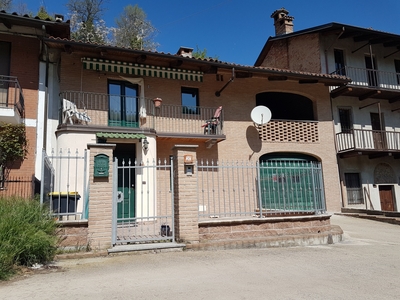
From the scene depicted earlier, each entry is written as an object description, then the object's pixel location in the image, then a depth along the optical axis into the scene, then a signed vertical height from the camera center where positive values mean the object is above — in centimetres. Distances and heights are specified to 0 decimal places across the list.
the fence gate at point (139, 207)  694 -24
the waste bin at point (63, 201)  748 +4
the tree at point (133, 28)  3070 +1724
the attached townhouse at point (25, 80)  1082 +438
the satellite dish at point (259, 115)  1464 +367
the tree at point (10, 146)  1059 +195
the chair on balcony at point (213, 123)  1391 +323
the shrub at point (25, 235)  507 -54
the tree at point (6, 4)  2370 +1500
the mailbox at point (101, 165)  673 +77
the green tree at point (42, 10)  2596 +1611
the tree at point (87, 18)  2971 +1766
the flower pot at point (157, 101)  1312 +400
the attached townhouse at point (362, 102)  1667 +499
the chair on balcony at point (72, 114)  1138 +315
